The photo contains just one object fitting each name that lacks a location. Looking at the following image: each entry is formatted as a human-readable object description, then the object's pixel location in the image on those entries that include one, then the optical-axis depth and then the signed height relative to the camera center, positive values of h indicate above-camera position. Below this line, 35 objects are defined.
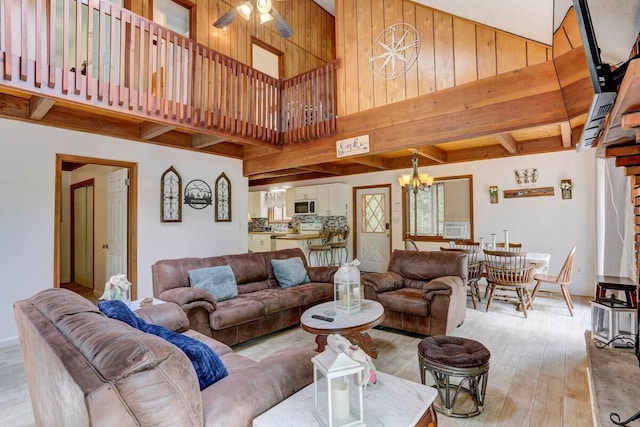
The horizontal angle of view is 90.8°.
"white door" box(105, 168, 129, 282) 4.55 -0.05
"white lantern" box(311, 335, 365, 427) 1.06 -0.61
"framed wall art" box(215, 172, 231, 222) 5.36 +0.32
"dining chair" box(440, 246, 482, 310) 4.48 -0.80
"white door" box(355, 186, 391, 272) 7.24 -0.31
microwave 7.91 +0.22
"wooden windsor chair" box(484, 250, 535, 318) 4.02 -0.77
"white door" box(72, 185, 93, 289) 5.98 -0.34
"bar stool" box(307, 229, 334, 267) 7.10 -0.77
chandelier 5.27 +0.59
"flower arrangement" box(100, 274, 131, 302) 2.35 -0.53
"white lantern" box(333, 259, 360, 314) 2.70 -0.63
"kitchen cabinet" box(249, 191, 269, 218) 9.52 +0.34
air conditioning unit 6.10 -0.32
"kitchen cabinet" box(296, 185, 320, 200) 7.91 +0.59
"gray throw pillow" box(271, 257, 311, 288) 4.09 -0.74
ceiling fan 3.40 +2.26
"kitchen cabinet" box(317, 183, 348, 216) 7.52 +0.38
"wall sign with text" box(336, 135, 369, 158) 4.00 +0.90
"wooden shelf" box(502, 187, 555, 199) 5.27 +0.35
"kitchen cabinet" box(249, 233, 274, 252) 7.84 -0.66
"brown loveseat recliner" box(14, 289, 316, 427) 0.88 -0.51
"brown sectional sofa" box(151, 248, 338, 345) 2.96 -0.89
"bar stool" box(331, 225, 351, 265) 7.49 -0.72
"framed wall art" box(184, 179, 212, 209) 4.96 +0.37
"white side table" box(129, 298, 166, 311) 2.53 -0.72
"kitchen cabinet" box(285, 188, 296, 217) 8.42 +0.45
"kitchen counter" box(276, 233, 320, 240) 6.94 -0.47
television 1.20 +0.56
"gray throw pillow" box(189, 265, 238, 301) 3.35 -0.70
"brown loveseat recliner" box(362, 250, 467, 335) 3.25 -0.87
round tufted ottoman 1.96 -0.97
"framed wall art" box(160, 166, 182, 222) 4.65 +0.32
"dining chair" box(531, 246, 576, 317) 4.13 -0.88
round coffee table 2.36 -0.83
